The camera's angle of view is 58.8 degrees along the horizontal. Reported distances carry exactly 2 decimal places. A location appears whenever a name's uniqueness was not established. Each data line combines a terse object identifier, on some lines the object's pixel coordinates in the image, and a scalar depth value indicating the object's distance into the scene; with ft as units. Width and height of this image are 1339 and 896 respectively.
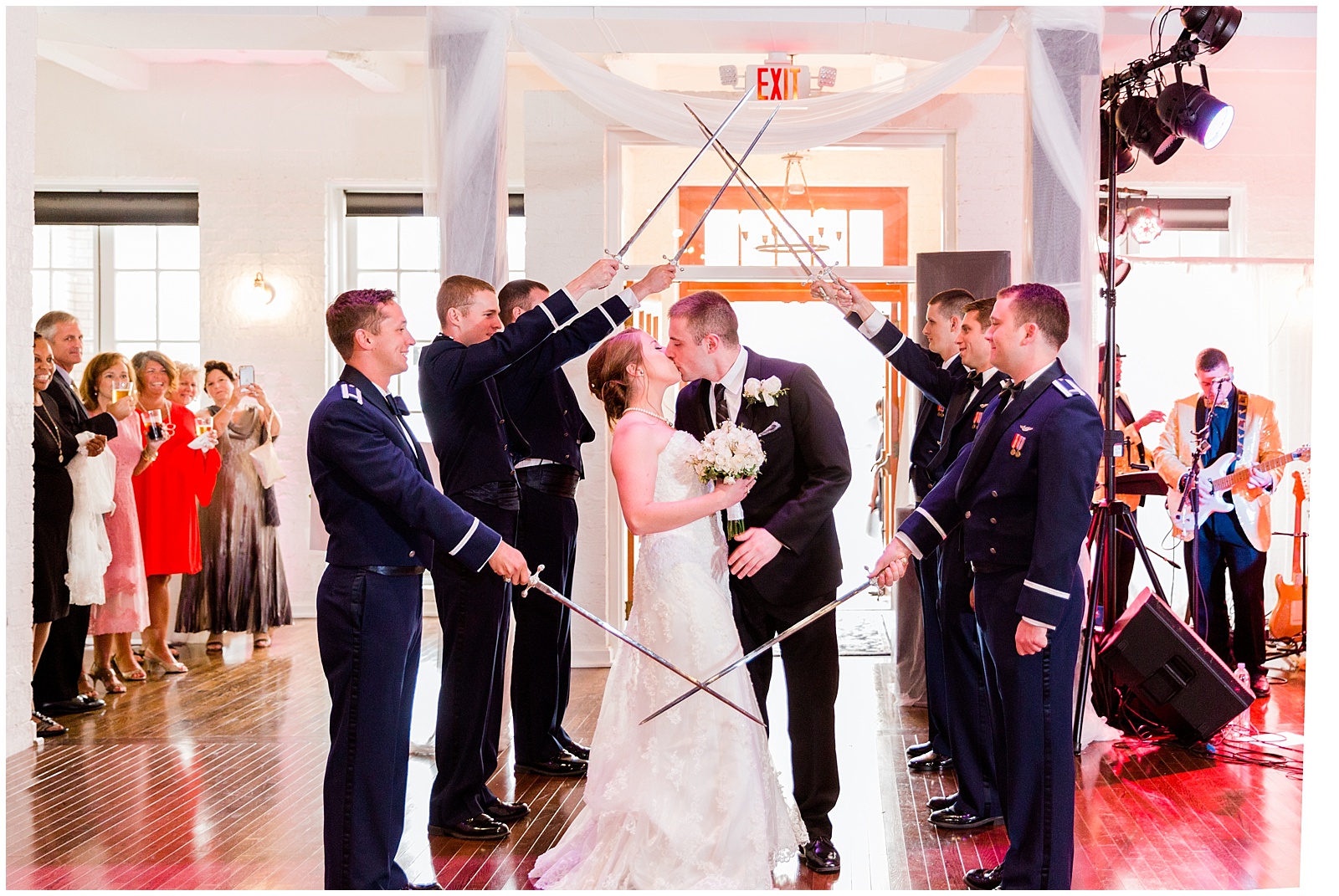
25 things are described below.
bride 10.83
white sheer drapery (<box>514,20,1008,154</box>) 16.90
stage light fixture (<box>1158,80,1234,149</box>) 15.98
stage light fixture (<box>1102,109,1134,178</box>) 17.12
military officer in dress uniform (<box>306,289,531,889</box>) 10.16
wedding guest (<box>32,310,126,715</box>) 18.52
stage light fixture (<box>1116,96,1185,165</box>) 16.67
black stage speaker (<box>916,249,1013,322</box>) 19.33
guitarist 20.56
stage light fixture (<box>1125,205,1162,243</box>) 21.74
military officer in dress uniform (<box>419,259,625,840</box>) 13.10
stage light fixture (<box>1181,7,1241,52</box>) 15.56
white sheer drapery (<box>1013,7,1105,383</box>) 16.05
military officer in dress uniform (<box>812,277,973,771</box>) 15.15
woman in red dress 21.67
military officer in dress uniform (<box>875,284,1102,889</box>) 10.29
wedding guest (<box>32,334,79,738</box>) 17.65
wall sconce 28.27
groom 11.83
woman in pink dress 20.20
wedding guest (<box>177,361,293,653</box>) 23.16
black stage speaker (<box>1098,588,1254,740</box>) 15.24
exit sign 19.52
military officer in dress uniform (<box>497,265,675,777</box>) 14.94
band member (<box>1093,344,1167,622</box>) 20.56
